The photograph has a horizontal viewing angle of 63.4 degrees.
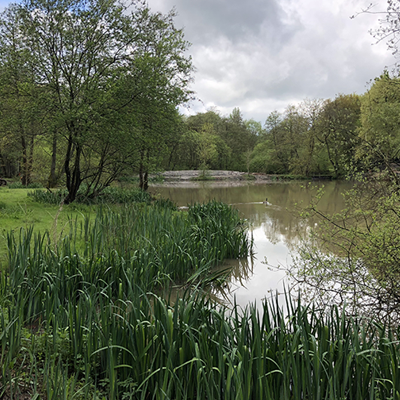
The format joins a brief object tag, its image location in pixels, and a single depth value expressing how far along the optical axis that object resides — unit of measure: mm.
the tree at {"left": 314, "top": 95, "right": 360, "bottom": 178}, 34916
